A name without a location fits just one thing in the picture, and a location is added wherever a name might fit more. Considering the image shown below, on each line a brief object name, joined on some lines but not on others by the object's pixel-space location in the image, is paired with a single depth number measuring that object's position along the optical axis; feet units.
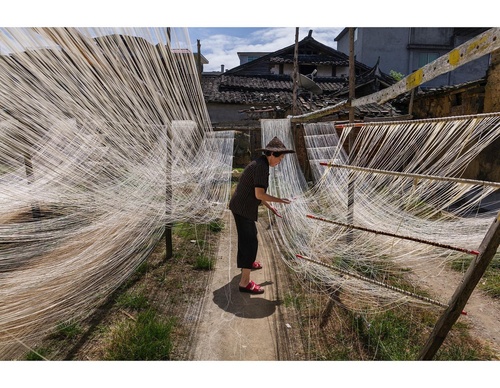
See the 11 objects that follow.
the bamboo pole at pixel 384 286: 5.77
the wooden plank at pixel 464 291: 4.82
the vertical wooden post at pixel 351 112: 9.77
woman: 8.77
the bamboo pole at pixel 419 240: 5.18
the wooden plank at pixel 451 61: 5.26
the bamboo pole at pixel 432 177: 5.08
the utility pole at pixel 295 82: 28.07
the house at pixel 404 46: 55.36
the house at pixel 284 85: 30.58
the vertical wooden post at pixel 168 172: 8.33
